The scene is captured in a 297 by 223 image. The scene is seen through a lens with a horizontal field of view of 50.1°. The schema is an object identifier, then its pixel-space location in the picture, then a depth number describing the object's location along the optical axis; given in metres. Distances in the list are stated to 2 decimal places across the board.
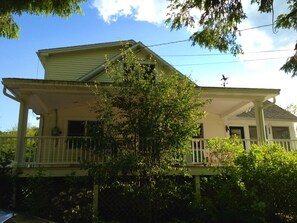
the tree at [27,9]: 7.55
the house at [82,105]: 9.76
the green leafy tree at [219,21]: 7.55
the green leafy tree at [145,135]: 7.79
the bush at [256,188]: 7.87
